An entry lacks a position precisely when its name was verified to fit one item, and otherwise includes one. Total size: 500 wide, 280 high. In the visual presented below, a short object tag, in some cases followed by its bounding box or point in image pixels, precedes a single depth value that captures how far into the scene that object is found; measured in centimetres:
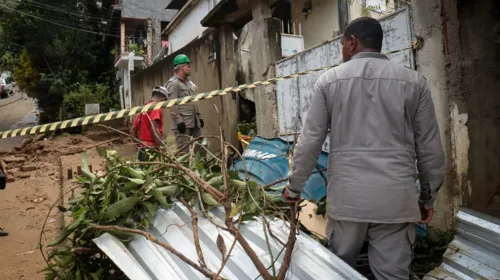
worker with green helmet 514
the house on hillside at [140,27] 2322
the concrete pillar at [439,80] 316
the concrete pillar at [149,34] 2410
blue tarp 331
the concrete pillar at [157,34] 2447
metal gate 359
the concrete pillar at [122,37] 2318
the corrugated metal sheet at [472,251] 246
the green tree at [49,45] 1948
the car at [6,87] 3719
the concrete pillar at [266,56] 611
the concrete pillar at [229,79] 713
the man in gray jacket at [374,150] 192
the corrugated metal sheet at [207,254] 210
